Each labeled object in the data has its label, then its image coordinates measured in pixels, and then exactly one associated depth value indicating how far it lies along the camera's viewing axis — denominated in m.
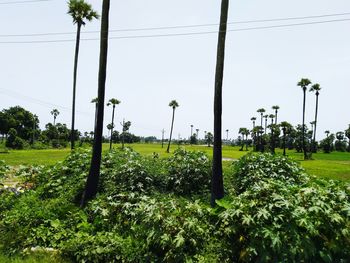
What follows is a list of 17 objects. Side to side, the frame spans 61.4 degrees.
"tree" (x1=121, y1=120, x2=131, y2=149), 111.26
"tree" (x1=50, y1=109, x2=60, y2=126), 112.88
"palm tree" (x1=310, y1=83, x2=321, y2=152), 53.69
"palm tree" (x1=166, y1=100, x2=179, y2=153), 63.94
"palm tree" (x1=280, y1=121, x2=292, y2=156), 63.09
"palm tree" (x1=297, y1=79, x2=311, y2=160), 50.97
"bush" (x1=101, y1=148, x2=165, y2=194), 8.49
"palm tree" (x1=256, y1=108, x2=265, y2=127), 88.93
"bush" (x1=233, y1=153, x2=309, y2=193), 8.87
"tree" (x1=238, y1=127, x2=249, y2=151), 102.43
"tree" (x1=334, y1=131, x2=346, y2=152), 96.94
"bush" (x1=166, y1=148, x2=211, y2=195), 8.88
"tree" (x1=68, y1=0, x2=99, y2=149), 22.81
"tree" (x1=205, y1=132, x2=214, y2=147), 119.34
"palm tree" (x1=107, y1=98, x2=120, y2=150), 56.54
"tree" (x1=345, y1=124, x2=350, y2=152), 94.62
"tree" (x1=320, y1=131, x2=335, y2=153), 84.57
